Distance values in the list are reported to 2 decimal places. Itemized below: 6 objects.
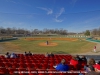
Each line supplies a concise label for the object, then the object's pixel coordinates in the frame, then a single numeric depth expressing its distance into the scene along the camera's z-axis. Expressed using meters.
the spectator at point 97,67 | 2.91
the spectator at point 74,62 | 3.80
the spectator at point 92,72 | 2.37
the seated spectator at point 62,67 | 3.26
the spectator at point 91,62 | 3.01
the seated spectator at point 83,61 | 4.33
